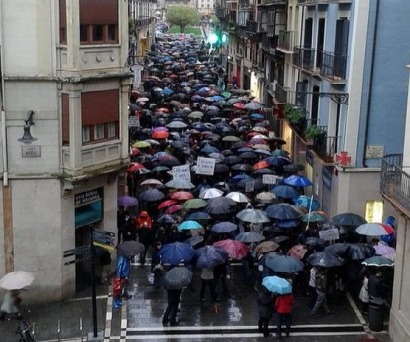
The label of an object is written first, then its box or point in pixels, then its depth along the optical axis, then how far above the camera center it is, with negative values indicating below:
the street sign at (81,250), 17.50 -6.26
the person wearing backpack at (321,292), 19.28 -7.94
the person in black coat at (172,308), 18.48 -8.17
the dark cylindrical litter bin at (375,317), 18.52 -8.21
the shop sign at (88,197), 21.20 -6.08
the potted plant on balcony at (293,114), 32.80 -5.22
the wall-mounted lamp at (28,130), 19.59 -3.70
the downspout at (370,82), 24.81 -2.68
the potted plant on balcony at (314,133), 28.36 -5.15
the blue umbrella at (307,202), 25.18 -7.14
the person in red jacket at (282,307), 17.63 -7.62
